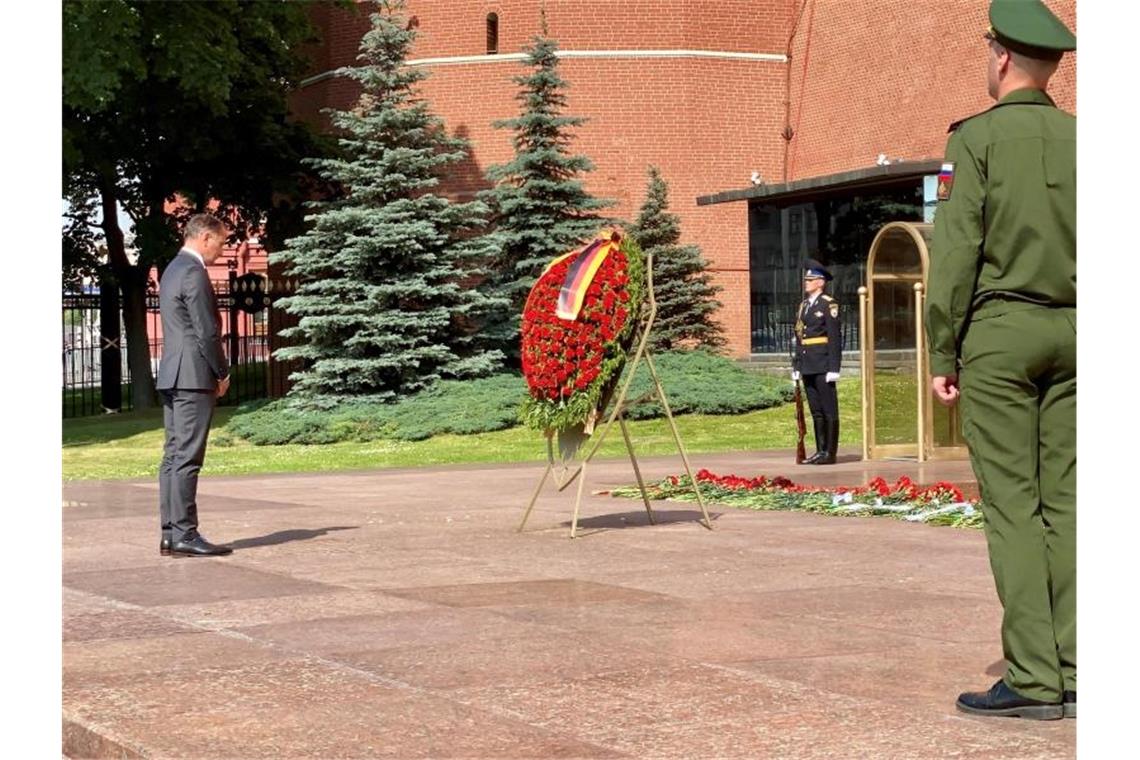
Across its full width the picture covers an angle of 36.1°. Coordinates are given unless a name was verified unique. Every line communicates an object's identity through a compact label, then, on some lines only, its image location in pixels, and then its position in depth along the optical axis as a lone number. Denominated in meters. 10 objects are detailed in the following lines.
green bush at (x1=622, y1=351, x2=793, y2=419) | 27.33
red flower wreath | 11.41
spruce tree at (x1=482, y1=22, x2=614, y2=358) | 30.91
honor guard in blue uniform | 18.52
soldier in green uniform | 5.60
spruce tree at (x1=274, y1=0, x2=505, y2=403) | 29.11
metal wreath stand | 11.37
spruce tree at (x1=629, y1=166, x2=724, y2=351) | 32.81
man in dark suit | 10.72
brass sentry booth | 19.64
